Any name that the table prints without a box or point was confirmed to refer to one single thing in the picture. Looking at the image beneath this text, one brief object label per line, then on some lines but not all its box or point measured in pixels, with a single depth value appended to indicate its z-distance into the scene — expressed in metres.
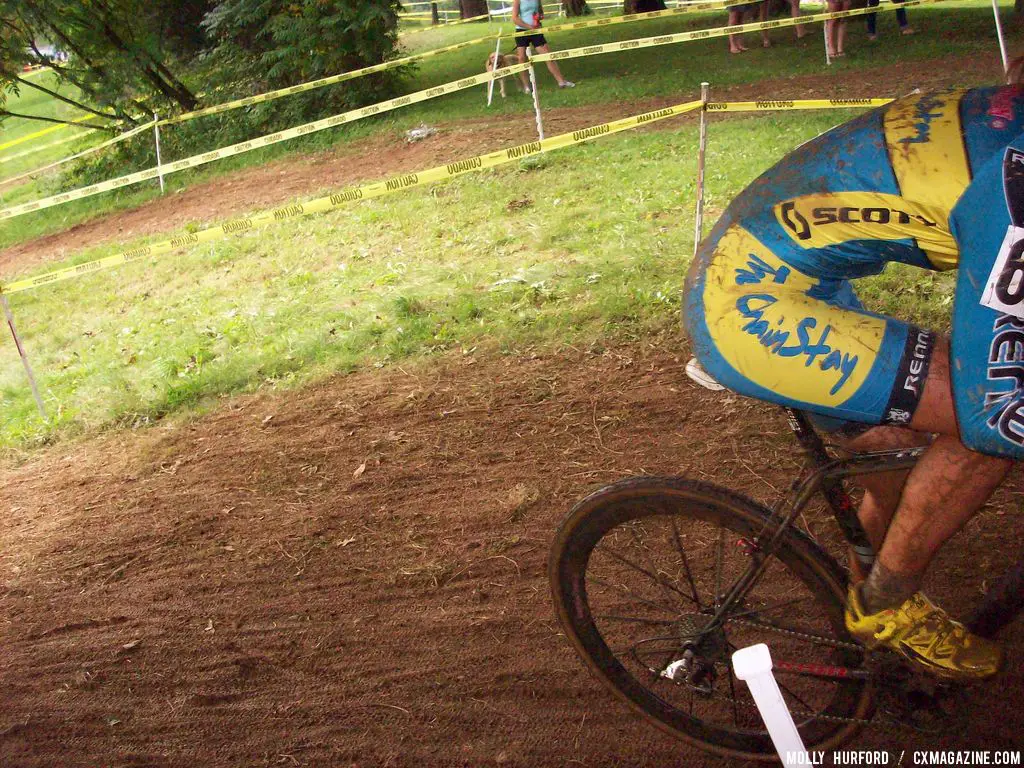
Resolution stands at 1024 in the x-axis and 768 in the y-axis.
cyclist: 1.77
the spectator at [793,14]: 14.88
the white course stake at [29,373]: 6.05
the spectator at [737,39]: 15.23
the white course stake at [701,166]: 5.63
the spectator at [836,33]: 13.26
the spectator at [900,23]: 14.52
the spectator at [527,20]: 13.22
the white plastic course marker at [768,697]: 1.62
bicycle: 2.34
